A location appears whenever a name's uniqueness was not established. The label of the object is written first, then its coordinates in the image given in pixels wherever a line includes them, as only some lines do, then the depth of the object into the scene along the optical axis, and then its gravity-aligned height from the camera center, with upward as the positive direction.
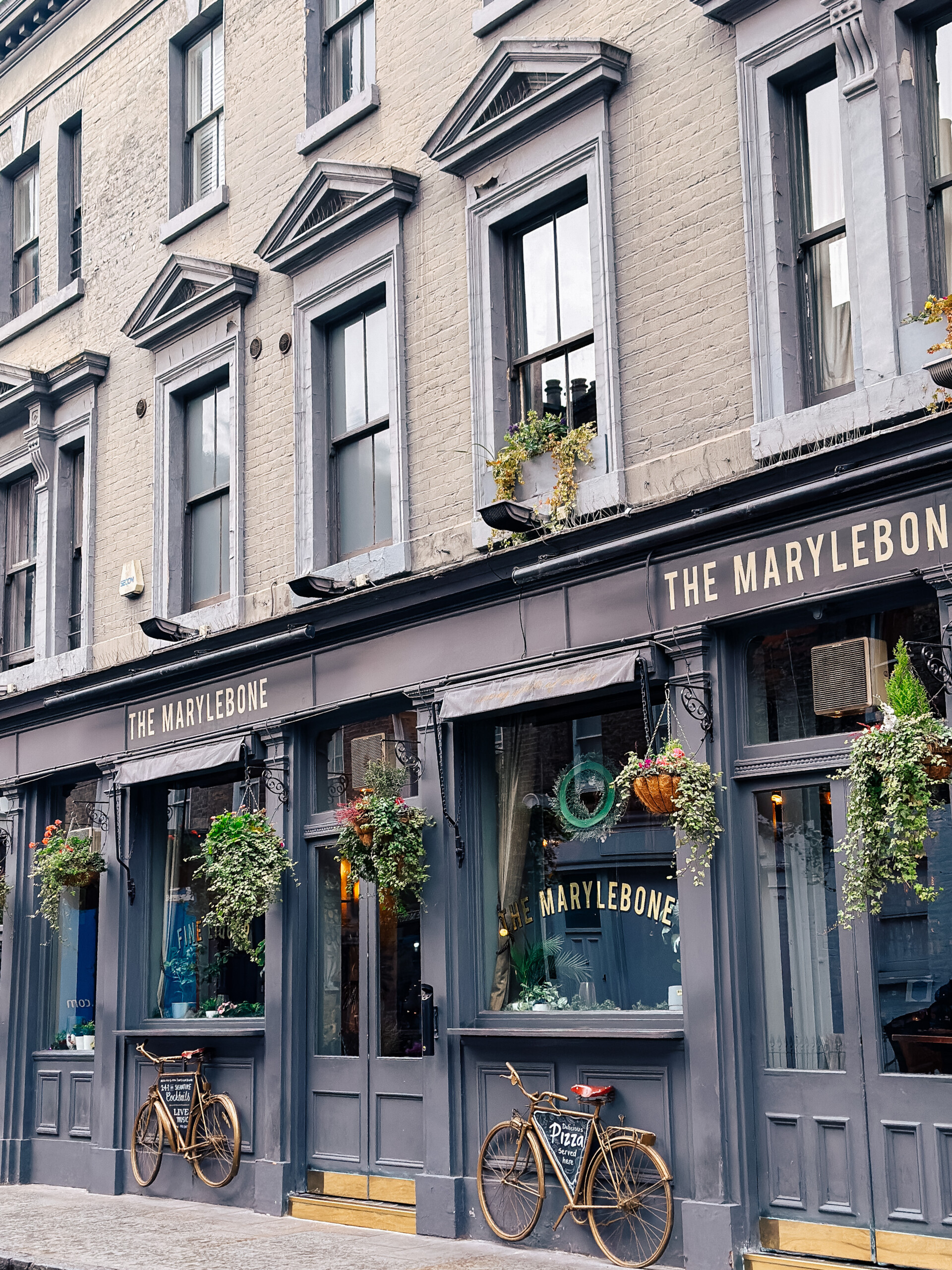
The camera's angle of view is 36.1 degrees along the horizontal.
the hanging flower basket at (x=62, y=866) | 14.66 +0.58
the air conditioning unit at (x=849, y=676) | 8.95 +1.39
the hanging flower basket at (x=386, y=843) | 11.36 +0.57
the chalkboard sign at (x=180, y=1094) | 13.21 -1.55
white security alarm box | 15.12 +3.48
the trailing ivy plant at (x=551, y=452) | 10.86 +3.44
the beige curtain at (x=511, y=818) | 11.27 +0.74
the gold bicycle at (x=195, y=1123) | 12.90 -1.78
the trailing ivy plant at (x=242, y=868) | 12.47 +0.44
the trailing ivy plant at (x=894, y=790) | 8.12 +0.63
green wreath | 10.67 +0.78
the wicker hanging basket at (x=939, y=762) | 8.14 +0.77
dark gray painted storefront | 9.09 -0.09
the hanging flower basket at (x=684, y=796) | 9.38 +0.72
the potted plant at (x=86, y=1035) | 15.17 -1.15
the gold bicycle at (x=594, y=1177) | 9.48 -1.75
